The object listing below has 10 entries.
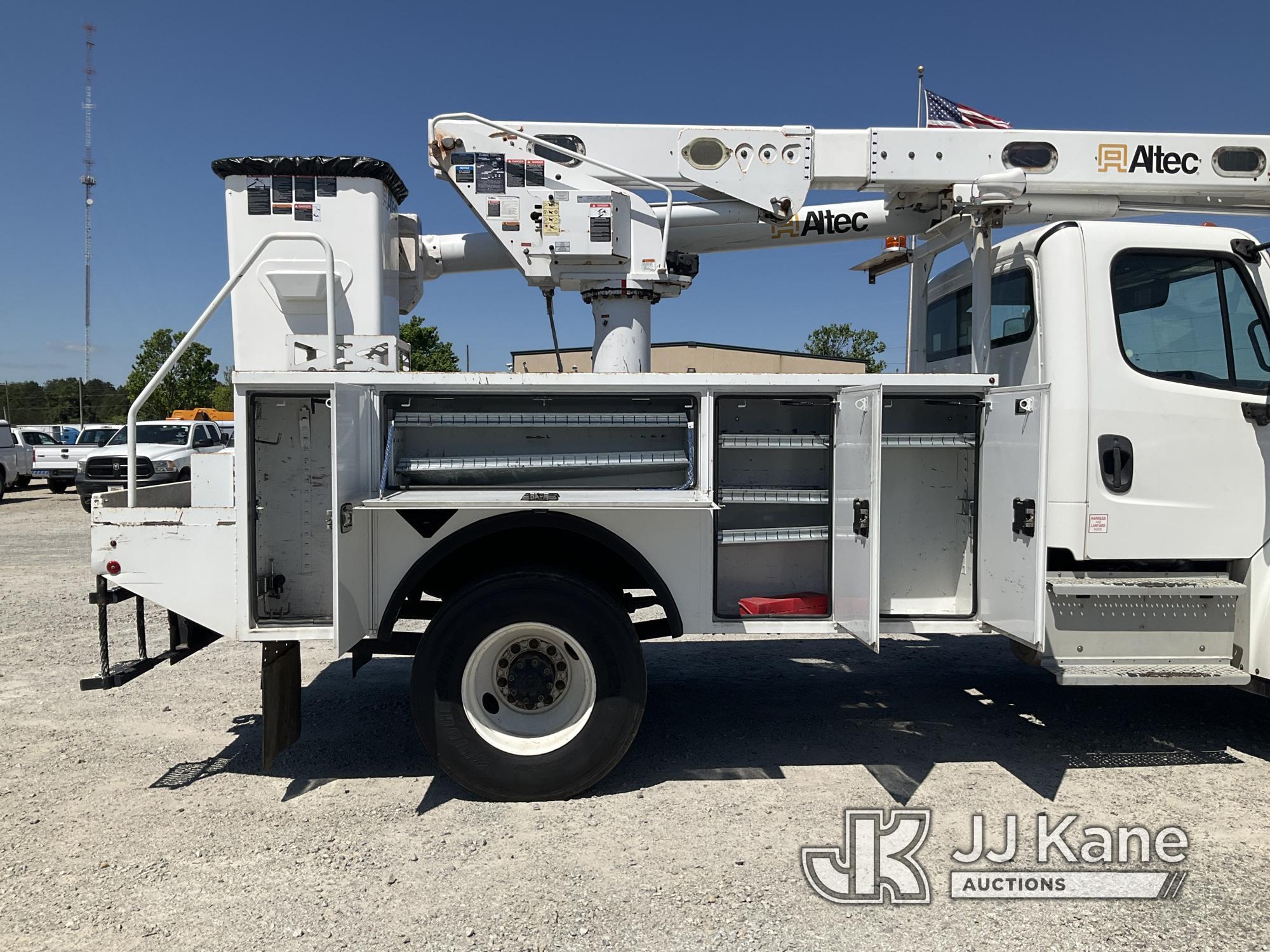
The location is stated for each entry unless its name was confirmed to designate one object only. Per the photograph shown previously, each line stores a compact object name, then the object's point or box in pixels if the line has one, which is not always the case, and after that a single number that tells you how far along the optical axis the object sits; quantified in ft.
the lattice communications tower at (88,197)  99.15
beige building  68.69
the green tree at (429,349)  88.12
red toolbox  14.05
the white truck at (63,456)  67.67
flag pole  18.56
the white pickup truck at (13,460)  63.46
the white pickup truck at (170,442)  52.75
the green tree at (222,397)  161.99
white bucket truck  12.87
